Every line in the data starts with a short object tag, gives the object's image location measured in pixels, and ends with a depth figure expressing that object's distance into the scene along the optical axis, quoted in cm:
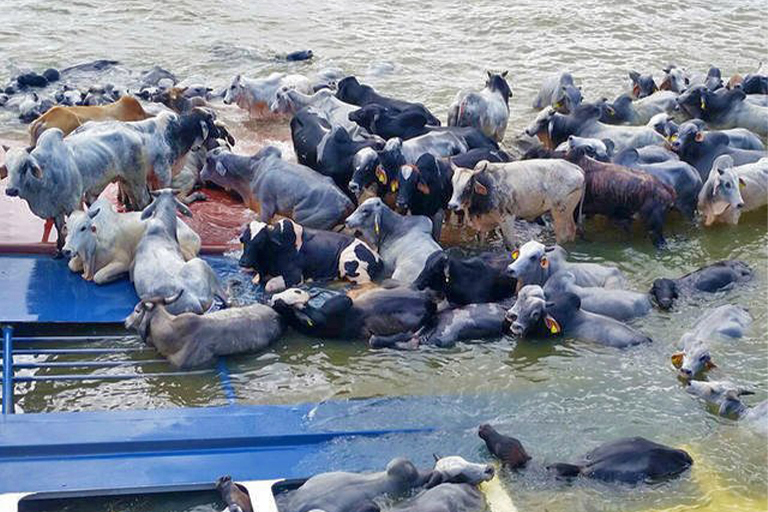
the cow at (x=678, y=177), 1671
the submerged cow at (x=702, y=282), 1394
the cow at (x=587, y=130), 1836
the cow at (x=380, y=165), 1526
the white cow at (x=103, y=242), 1355
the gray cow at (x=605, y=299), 1356
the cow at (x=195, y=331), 1206
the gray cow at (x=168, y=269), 1277
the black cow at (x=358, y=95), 1881
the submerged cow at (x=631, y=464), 1032
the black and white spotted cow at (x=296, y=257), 1381
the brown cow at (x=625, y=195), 1597
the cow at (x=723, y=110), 2044
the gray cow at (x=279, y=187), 1541
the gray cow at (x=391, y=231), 1438
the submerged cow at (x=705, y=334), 1221
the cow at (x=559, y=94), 2074
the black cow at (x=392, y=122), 1729
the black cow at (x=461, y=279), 1345
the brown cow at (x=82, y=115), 1640
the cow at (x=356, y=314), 1282
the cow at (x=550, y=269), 1365
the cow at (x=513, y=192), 1519
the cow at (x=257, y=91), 2050
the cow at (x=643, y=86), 2251
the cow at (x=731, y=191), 1650
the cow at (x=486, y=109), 1849
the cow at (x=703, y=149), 1769
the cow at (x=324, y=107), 1757
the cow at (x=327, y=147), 1592
